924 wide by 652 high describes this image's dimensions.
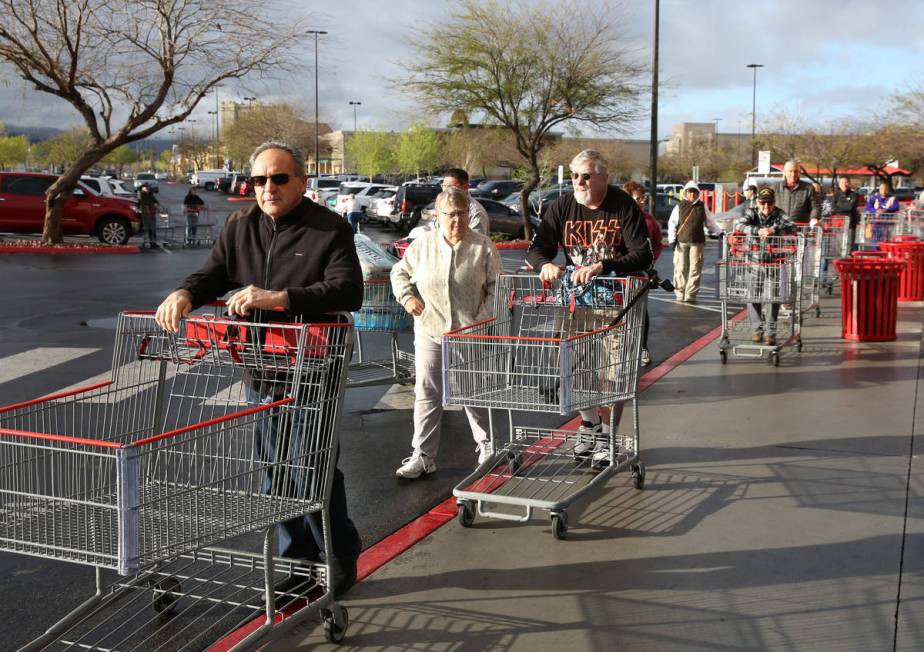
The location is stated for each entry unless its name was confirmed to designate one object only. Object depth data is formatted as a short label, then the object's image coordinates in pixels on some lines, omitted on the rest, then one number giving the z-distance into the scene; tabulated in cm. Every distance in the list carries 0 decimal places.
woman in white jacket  639
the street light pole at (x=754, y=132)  6388
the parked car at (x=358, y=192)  3778
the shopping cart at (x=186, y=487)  344
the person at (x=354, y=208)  2830
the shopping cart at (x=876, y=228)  2349
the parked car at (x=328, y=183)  6589
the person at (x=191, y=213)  3016
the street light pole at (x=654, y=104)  2855
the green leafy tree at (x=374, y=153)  9506
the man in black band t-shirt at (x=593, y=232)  631
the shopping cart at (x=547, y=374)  561
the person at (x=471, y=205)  800
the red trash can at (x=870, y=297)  1186
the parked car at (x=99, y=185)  3312
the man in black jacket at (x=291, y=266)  423
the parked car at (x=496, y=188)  5172
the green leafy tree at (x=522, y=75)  3039
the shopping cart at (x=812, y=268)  1287
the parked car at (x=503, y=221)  3434
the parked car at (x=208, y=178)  8969
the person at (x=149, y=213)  2862
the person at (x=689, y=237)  1560
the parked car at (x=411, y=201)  3606
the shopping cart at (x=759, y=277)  1094
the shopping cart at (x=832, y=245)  1591
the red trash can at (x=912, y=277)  1611
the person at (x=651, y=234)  1061
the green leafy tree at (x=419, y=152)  8567
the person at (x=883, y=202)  2609
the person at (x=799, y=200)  1376
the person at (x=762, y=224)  1155
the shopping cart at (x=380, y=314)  888
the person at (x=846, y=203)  2159
